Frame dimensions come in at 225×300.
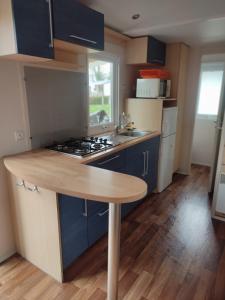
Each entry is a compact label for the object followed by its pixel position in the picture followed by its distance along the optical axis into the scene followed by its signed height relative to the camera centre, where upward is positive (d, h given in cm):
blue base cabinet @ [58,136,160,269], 160 -96
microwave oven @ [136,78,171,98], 296 +10
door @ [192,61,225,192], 415 -31
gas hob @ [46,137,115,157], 188 -49
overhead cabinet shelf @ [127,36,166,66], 284 +59
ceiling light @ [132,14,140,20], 228 +82
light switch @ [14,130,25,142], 181 -35
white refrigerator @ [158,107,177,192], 307 -78
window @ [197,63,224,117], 413 +12
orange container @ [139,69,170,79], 299 +30
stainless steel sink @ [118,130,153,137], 297 -53
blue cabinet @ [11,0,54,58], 133 +43
